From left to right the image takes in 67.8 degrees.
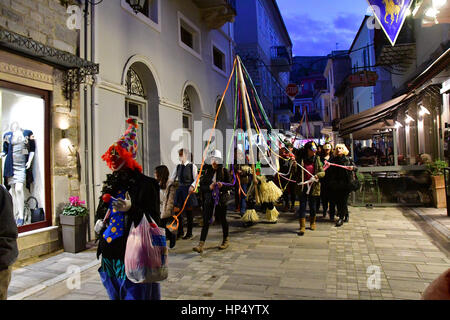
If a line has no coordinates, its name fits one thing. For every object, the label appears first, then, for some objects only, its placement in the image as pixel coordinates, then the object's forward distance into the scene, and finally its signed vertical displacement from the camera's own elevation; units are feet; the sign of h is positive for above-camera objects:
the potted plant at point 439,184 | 30.68 -1.74
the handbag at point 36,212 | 20.81 -2.24
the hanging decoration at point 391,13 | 18.43 +8.96
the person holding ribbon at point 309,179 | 23.97 -0.74
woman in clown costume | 8.99 -1.05
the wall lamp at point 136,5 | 27.86 +14.02
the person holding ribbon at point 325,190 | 28.63 -1.91
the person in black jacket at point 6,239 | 8.74 -1.64
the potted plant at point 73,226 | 20.62 -3.16
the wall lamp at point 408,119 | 46.11 +6.87
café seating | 34.50 -1.87
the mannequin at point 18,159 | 20.68 +1.11
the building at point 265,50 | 73.46 +29.08
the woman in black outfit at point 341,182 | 26.42 -1.12
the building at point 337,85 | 112.37 +33.75
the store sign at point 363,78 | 59.82 +15.94
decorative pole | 22.07 +4.50
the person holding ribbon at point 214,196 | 20.29 -1.50
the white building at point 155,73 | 25.32 +10.05
